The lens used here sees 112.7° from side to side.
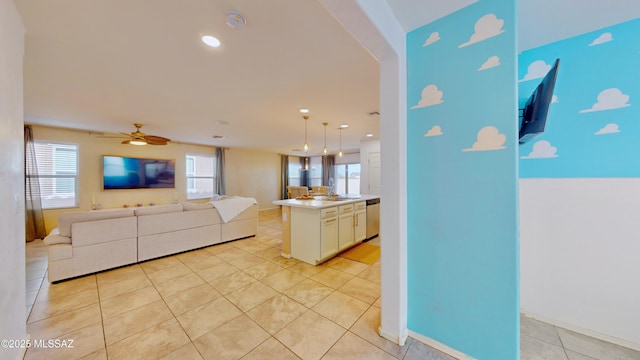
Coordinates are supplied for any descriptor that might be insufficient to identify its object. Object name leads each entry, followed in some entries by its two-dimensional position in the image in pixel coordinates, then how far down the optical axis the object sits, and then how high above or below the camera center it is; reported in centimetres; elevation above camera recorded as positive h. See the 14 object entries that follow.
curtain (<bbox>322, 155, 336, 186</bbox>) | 905 +61
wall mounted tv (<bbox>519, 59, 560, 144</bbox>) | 146 +50
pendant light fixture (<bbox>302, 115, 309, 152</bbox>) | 379 +111
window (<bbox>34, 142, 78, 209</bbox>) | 443 +17
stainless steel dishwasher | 420 -78
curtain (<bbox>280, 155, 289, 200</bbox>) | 894 +20
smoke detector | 143 +112
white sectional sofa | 258 -78
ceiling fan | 377 +75
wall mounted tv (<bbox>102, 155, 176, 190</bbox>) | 512 +21
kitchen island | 297 -73
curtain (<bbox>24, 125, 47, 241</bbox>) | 418 -25
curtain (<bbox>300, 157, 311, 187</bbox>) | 974 +30
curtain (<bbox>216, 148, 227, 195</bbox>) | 702 +24
